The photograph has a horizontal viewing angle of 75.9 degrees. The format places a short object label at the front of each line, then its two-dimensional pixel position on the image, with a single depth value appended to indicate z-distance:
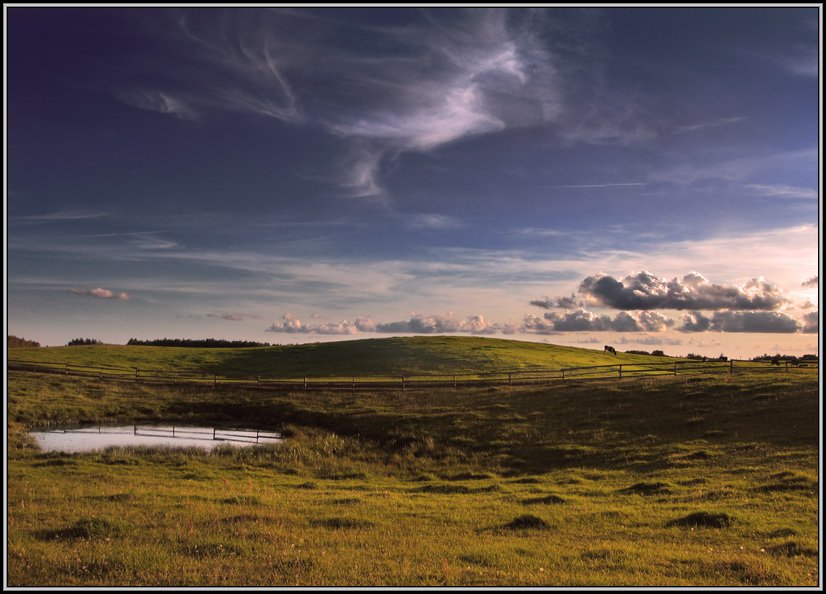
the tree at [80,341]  110.50
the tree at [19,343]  98.71
